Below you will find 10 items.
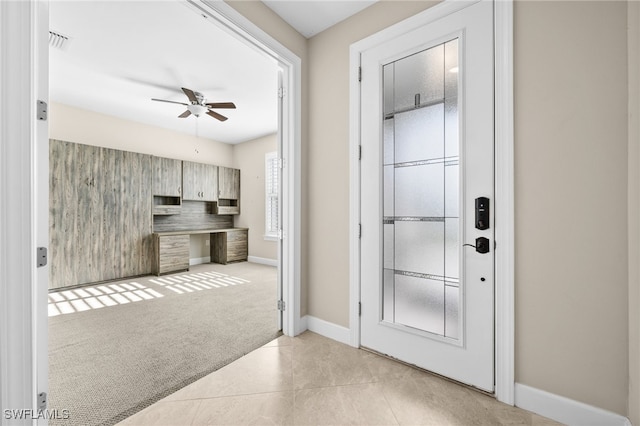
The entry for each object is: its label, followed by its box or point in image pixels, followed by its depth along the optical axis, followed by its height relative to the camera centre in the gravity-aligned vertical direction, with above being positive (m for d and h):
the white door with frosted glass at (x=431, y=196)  1.63 +0.11
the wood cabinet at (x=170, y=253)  4.79 -0.75
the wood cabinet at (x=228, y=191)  6.10 +0.51
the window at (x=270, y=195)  6.00 +0.39
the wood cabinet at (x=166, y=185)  4.95 +0.52
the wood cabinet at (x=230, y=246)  5.89 -0.76
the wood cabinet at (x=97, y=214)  3.88 -0.02
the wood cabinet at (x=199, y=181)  5.42 +0.66
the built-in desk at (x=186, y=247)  4.82 -0.72
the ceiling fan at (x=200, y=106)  3.67 +1.52
